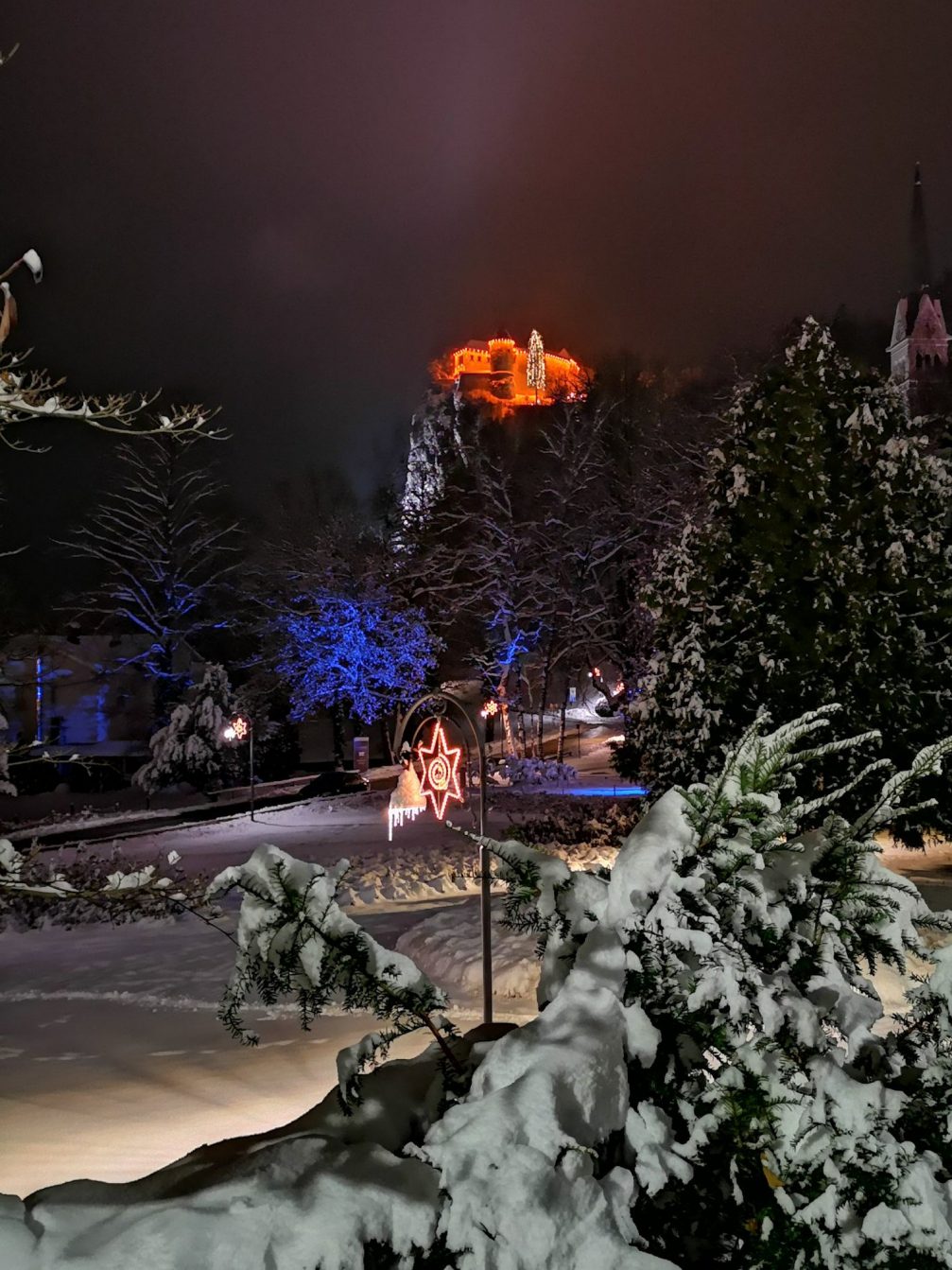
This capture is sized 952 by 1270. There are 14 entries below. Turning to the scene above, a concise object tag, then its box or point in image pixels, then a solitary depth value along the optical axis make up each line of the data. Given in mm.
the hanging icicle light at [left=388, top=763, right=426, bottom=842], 10883
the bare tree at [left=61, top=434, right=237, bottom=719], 32562
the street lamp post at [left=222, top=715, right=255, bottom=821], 26500
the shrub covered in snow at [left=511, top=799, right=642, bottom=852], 15734
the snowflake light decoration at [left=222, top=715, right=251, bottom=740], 26469
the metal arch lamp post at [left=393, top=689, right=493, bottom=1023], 6668
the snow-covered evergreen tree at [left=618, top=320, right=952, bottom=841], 10805
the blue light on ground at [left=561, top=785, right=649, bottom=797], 24578
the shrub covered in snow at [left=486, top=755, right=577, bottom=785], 27406
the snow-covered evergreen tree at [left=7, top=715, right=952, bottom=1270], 2100
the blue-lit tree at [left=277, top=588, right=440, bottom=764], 32281
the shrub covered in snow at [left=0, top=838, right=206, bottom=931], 4051
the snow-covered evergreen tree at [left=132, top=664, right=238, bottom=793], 30312
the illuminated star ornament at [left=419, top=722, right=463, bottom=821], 9758
